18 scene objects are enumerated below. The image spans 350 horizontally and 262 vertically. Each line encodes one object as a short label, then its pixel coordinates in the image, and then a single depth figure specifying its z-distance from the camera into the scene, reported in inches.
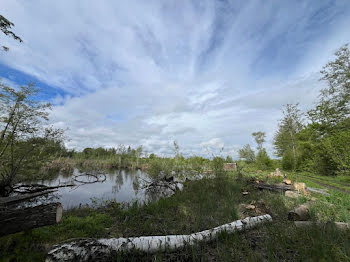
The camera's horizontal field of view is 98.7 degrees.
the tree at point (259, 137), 1275.8
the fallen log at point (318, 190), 274.0
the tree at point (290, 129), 818.7
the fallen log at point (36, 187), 242.7
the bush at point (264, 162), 755.5
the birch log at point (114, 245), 82.3
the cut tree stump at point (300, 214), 149.2
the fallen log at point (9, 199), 126.5
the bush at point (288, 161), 676.1
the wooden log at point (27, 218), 98.7
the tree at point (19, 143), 274.1
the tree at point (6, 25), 202.0
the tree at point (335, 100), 504.7
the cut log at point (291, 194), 246.9
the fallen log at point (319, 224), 118.3
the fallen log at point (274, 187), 287.7
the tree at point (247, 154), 1108.5
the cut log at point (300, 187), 265.7
